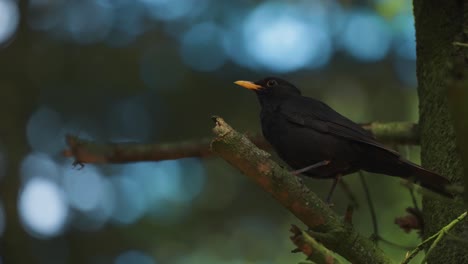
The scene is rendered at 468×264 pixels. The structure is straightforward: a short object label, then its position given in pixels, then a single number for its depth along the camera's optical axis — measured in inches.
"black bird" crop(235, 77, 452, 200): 355.3
